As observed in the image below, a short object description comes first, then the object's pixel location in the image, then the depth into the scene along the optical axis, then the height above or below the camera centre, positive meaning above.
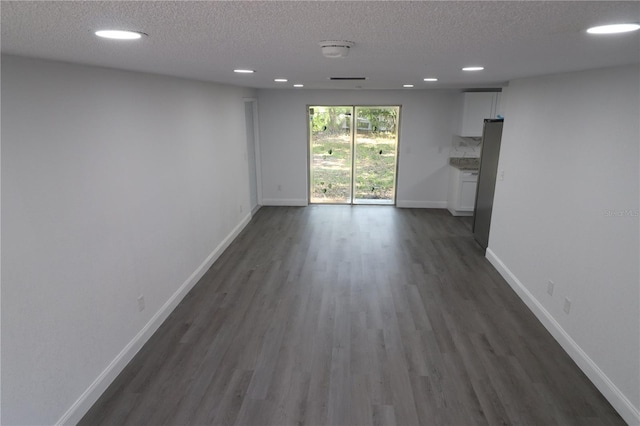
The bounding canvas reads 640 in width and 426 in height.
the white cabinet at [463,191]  6.80 -1.20
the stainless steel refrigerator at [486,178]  5.03 -0.75
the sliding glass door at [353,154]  7.38 -0.60
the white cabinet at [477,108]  6.65 +0.28
